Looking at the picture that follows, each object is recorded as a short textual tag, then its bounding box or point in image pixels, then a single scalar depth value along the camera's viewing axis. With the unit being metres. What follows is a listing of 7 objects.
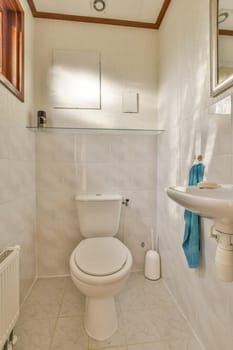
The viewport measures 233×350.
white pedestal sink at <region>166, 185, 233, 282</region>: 0.52
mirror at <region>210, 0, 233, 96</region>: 0.92
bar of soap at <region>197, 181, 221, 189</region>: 0.79
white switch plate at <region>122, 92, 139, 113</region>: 1.84
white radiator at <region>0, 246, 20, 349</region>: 0.93
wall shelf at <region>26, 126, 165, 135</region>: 1.69
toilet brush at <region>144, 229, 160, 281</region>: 1.74
